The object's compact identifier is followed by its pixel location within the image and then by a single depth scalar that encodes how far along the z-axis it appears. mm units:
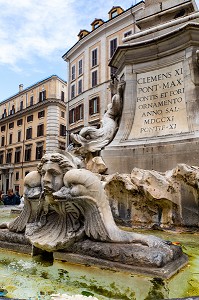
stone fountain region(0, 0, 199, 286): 2281
